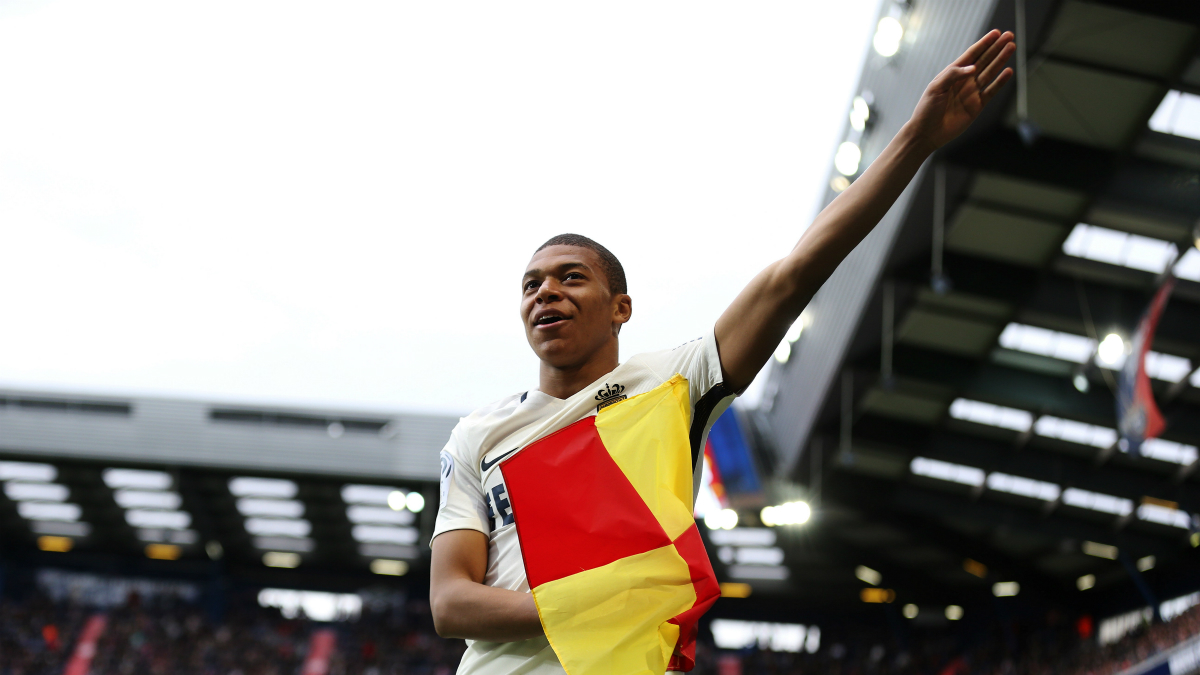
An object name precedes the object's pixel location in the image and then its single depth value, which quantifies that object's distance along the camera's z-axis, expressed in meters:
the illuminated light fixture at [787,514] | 23.38
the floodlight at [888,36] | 13.76
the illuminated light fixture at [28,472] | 28.66
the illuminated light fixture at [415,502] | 27.56
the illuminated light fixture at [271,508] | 30.52
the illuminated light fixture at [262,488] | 28.95
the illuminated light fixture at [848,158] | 15.54
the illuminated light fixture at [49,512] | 31.87
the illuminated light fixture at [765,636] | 34.69
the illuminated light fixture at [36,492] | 30.28
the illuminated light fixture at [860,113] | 14.99
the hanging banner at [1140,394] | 13.21
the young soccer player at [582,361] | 1.86
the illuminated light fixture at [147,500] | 30.06
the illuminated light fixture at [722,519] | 20.17
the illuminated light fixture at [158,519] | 31.64
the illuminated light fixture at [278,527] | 32.12
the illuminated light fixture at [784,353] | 20.89
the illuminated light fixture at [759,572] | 33.06
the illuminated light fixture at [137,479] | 28.48
